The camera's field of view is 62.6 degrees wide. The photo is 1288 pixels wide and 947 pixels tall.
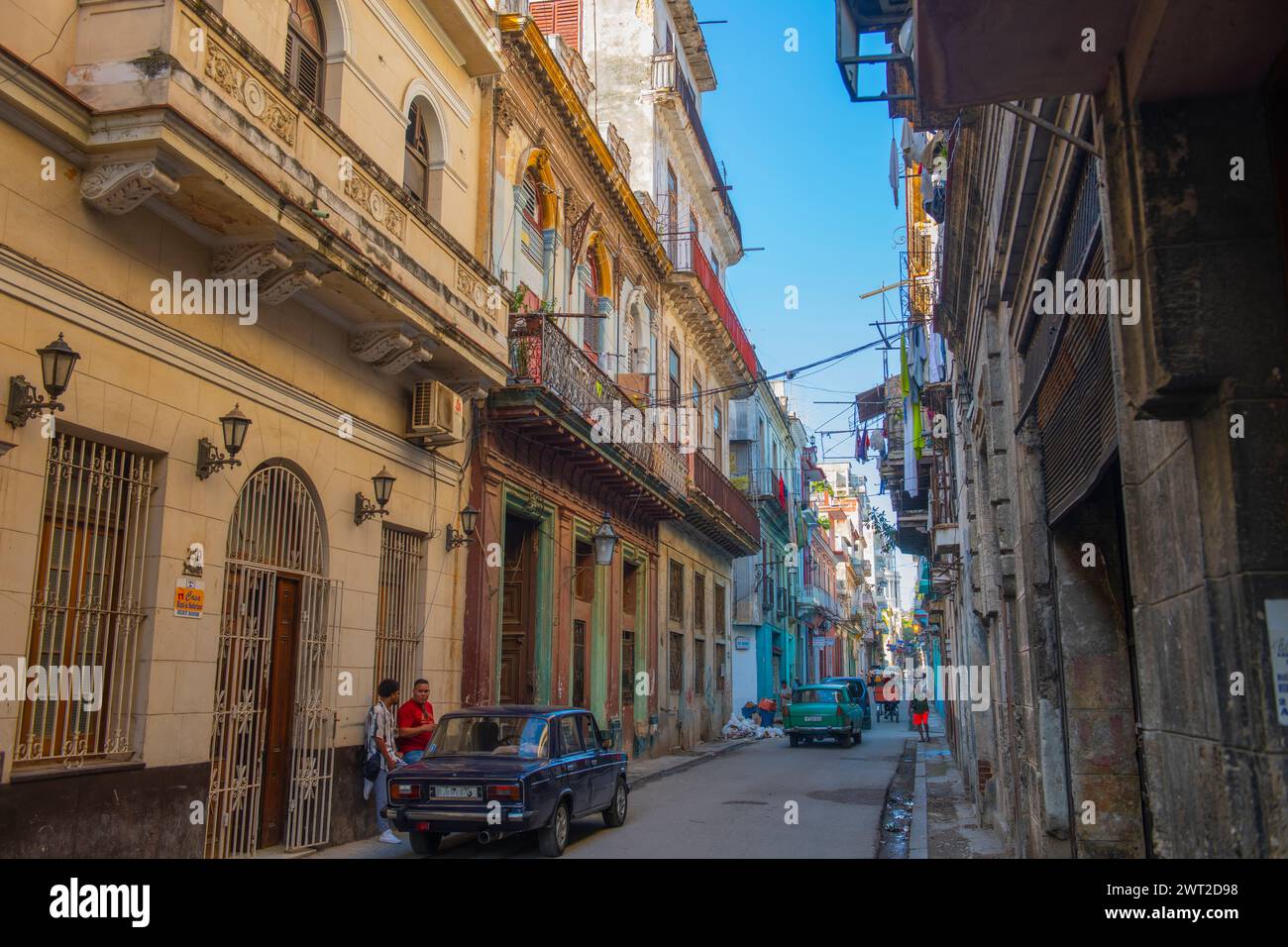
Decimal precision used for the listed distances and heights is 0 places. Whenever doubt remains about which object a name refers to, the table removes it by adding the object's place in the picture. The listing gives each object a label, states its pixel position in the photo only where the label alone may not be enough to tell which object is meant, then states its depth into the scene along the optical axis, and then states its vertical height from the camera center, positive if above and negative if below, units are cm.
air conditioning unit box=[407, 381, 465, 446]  1300 +314
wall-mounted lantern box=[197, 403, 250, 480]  920 +197
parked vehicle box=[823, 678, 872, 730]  3221 -74
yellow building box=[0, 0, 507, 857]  763 +247
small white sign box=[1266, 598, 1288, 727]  320 +8
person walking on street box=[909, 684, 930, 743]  2945 -120
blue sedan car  975 -103
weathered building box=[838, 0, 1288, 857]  335 +129
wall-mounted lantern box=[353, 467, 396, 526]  1178 +189
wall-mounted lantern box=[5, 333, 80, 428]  720 +194
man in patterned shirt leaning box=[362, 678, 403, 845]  1139 -75
